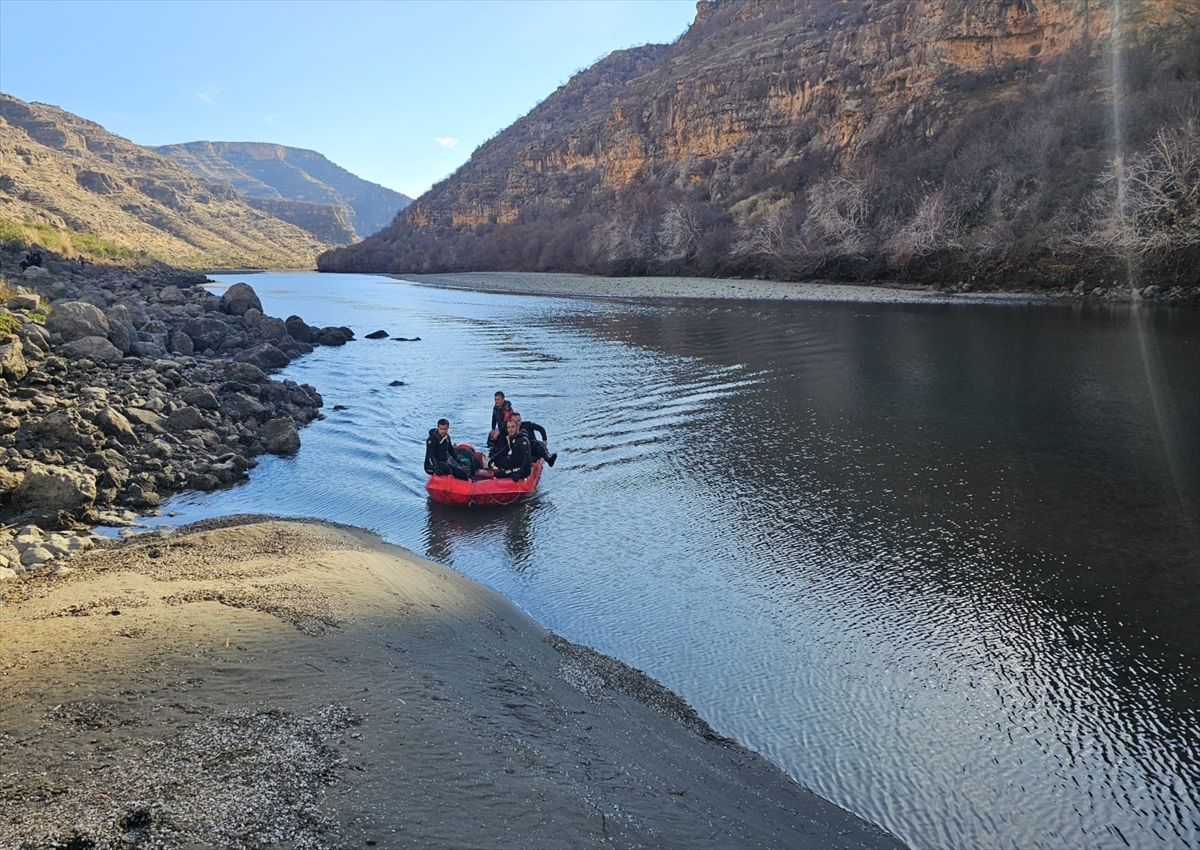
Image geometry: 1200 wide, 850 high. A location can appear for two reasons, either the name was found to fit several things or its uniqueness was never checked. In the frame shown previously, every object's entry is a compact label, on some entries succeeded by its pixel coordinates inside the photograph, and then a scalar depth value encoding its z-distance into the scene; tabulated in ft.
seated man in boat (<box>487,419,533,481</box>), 40.47
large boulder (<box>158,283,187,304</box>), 106.83
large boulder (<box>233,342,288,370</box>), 76.54
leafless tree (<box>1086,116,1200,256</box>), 112.27
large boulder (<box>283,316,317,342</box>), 104.22
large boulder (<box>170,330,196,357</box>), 71.56
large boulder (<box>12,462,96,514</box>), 30.35
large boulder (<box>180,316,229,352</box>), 79.41
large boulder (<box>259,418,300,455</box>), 48.49
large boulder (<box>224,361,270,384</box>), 59.72
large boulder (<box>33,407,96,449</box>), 35.83
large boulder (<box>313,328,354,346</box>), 108.17
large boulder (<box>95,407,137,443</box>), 39.09
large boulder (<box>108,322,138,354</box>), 58.90
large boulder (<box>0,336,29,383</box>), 41.06
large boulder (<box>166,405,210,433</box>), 45.01
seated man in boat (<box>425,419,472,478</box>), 40.60
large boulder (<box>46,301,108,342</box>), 54.39
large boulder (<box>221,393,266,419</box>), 51.42
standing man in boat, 44.04
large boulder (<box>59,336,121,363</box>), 51.96
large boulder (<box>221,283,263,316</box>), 105.19
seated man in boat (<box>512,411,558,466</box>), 42.14
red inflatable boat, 39.24
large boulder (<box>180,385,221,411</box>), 49.37
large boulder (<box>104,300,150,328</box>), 64.70
